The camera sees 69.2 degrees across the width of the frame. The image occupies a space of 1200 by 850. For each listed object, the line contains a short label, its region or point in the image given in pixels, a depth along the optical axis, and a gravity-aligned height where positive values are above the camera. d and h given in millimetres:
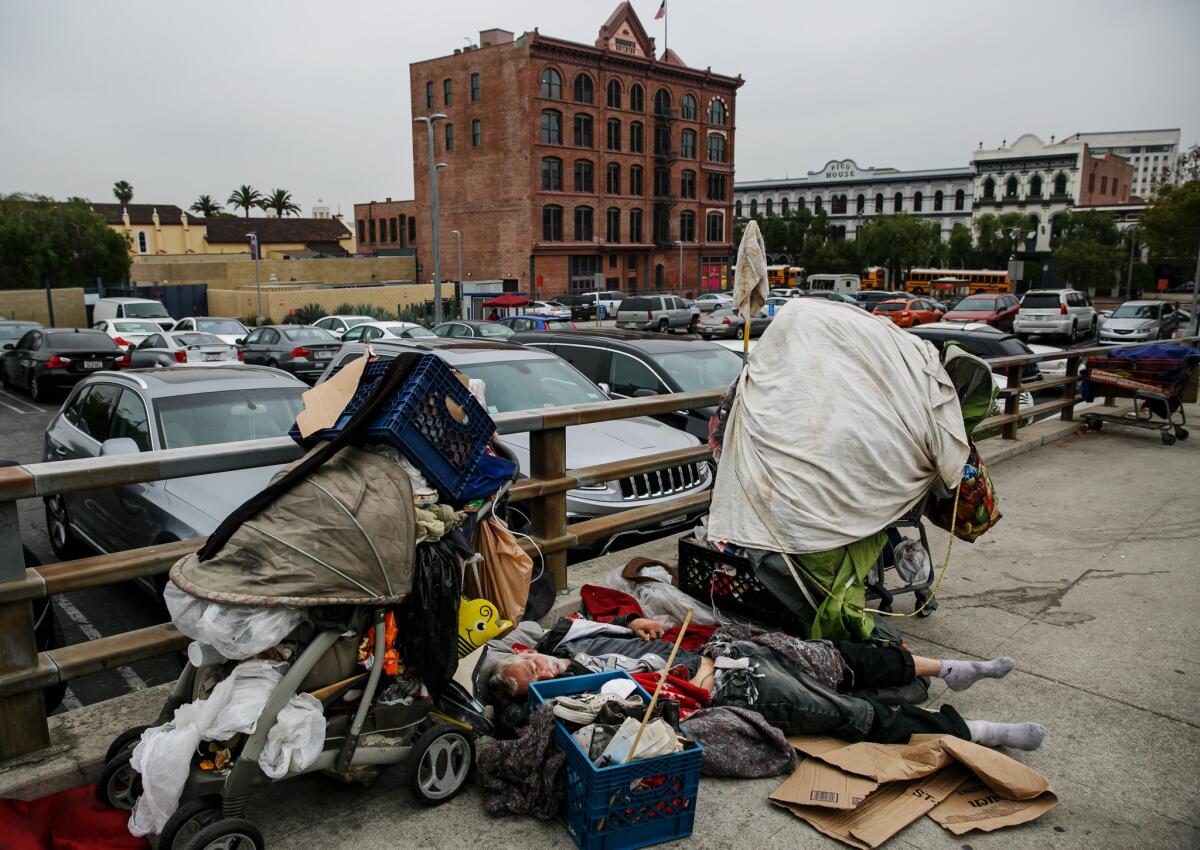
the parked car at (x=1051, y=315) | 38438 -2132
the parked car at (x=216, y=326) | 30234 -1989
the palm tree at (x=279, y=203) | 128125 +9608
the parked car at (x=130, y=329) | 26547 -1901
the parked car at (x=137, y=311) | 32375 -1534
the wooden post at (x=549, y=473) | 4965 -1152
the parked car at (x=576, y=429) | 6805 -1393
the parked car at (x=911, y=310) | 42619 -2154
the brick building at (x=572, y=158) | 66000 +8790
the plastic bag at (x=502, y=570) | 3924 -1342
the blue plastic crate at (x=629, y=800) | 2914 -1801
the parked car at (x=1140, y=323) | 36000 -2352
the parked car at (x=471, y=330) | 28000 -1970
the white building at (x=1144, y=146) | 170875 +23556
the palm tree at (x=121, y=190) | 117062 +10559
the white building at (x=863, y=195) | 109500 +9521
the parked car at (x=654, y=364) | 9320 -1080
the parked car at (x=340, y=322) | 31917 -1967
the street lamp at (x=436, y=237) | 34141 +1253
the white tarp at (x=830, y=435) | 4438 -872
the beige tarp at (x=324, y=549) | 2811 -925
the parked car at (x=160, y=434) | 5988 -1307
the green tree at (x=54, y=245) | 48531 +1408
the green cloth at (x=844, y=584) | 4312 -1587
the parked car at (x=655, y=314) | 47062 -2468
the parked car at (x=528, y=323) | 36594 -2369
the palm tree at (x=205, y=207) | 129875 +9204
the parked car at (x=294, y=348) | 21750 -2024
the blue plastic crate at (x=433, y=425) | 3203 -588
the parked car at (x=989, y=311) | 38594 -1940
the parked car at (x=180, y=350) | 20031 -2065
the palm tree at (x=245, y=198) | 125812 +10160
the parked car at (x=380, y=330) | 26328 -1913
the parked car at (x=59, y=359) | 19938 -2046
